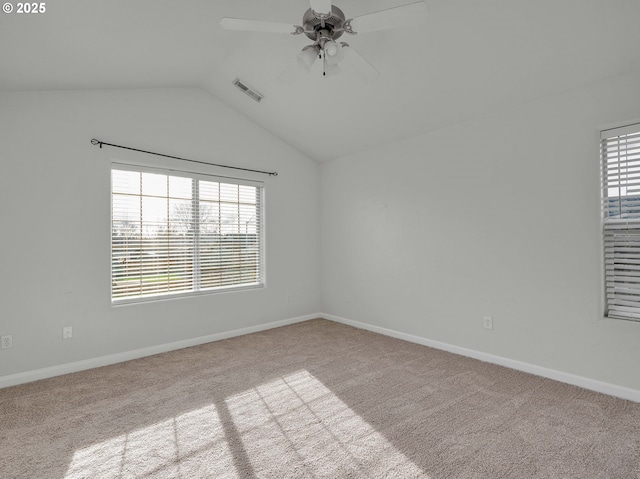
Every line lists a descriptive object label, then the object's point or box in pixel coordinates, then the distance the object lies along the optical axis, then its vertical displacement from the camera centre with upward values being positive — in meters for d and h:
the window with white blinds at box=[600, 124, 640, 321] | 2.56 +0.14
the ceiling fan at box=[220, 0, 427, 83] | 1.83 +1.24
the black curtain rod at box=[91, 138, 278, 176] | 3.35 +0.93
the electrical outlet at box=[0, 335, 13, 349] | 2.88 -0.90
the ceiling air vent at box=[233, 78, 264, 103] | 3.81 +1.71
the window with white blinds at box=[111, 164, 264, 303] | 3.58 +0.05
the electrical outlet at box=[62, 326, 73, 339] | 3.16 -0.90
